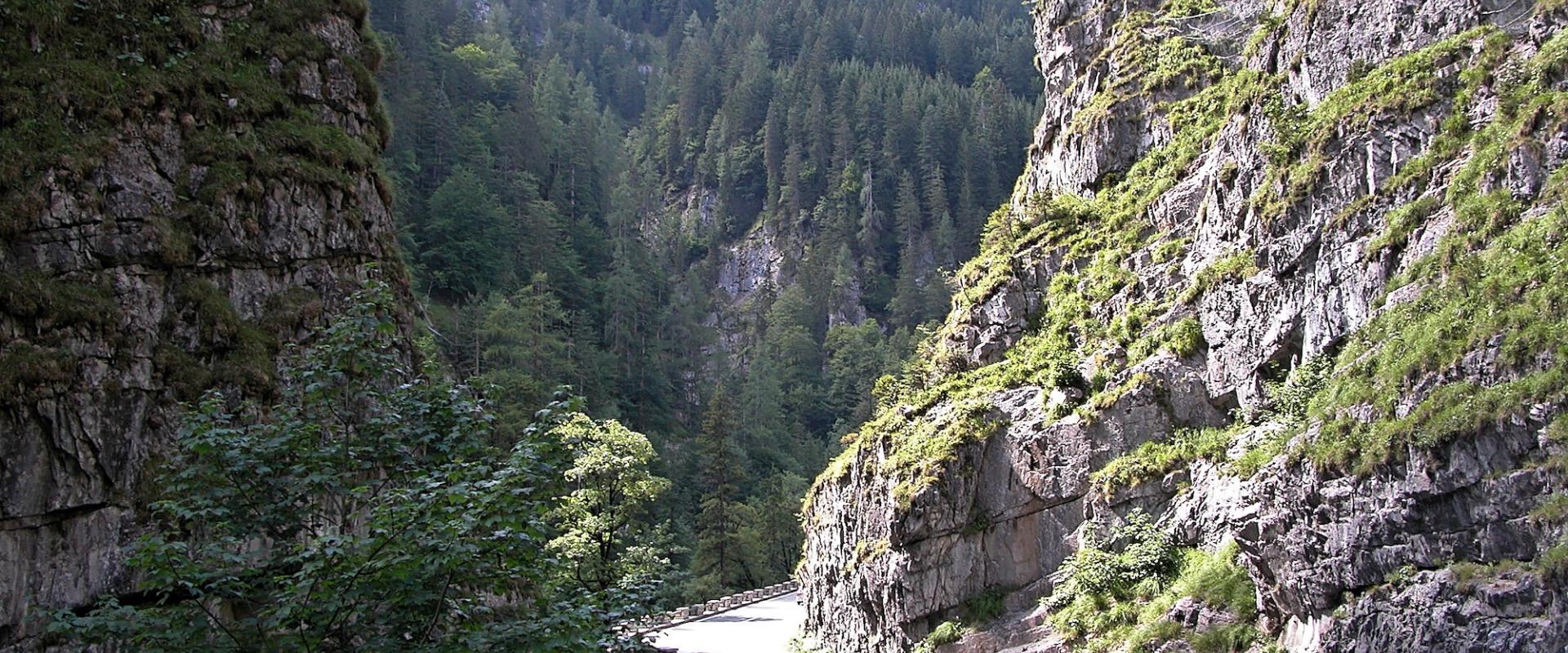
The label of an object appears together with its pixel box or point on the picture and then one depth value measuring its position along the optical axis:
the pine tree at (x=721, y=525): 46.72
